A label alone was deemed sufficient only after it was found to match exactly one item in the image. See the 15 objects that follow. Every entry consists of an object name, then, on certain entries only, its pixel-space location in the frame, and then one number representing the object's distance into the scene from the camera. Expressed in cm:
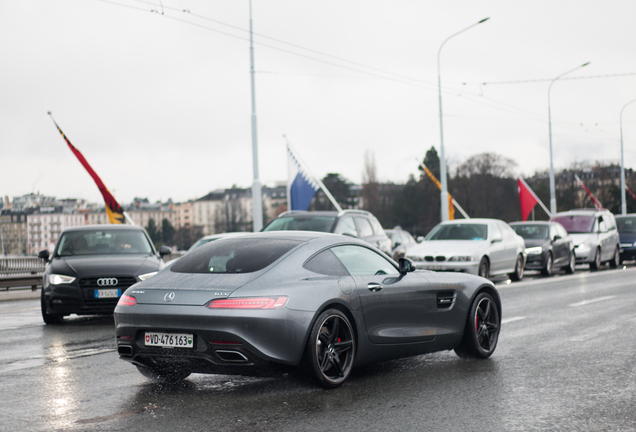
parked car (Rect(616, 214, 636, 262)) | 3089
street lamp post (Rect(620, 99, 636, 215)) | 5680
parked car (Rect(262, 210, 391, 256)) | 1659
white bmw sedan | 1906
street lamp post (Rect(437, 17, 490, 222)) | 3403
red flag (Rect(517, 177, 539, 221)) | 4003
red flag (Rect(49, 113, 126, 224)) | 2725
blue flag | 2883
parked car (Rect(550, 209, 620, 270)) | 2708
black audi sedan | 1166
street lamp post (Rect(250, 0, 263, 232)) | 2495
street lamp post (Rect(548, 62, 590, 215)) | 4481
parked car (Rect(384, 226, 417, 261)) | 3530
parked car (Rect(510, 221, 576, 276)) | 2375
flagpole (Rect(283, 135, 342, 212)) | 2880
